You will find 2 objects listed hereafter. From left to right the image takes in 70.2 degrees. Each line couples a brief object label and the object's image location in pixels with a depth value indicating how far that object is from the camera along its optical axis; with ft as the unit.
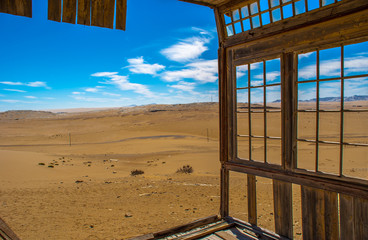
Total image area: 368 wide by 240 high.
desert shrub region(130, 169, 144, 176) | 34.54
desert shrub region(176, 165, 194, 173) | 35.76
